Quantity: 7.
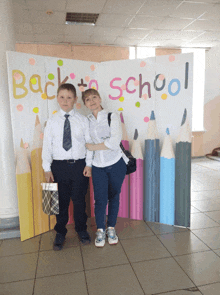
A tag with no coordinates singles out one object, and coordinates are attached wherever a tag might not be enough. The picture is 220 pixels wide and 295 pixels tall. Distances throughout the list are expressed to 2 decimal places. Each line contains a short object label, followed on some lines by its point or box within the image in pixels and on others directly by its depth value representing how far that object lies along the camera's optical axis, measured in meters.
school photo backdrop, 2.34
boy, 2.12
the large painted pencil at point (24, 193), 2.34
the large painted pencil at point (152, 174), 2.59
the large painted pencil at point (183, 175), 2.48
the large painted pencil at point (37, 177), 2.41
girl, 2.11
